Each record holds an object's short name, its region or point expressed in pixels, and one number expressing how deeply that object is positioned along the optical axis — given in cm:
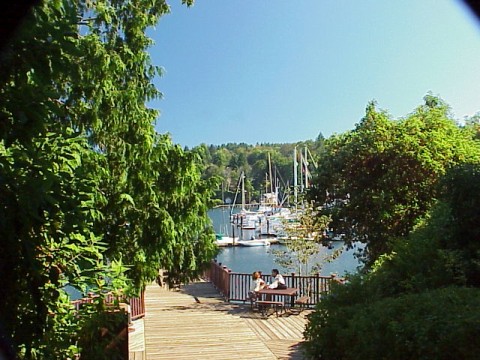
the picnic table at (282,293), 1085
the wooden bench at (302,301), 1119
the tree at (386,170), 970
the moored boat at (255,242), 4408
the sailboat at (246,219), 5116
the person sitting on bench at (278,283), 1168
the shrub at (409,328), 333
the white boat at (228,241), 4411
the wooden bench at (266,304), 1069
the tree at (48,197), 218
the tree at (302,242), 1450
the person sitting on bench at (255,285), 1134
